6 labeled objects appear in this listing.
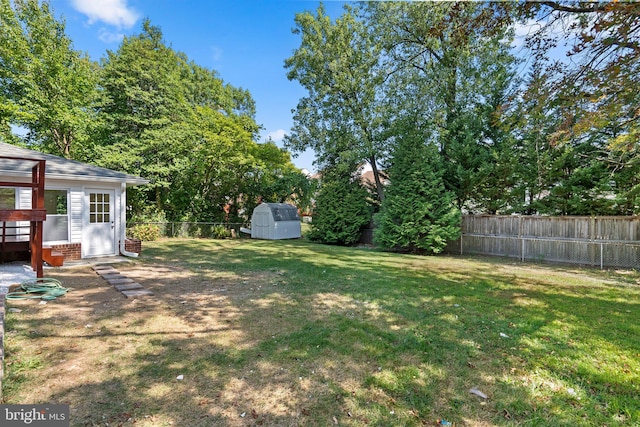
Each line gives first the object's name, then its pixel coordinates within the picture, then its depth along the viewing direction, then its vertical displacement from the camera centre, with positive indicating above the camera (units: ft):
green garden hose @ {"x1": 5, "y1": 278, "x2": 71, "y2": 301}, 16.07 -4.40
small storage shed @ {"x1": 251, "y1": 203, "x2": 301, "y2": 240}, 56.68 -1.31
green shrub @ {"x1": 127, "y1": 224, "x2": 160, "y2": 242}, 46.68 -2.95
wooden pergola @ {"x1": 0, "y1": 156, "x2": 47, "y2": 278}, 17.75 -0.22
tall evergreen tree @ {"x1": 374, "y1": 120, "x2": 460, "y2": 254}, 38.55 +1.53
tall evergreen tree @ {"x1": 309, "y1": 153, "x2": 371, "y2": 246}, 51.78 +1.25
